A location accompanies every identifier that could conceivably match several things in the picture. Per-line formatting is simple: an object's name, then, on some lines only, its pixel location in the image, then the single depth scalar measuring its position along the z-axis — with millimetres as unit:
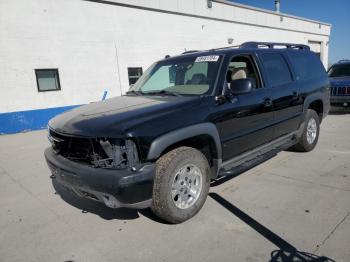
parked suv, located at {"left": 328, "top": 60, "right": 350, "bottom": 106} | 9492
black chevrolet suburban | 2879
